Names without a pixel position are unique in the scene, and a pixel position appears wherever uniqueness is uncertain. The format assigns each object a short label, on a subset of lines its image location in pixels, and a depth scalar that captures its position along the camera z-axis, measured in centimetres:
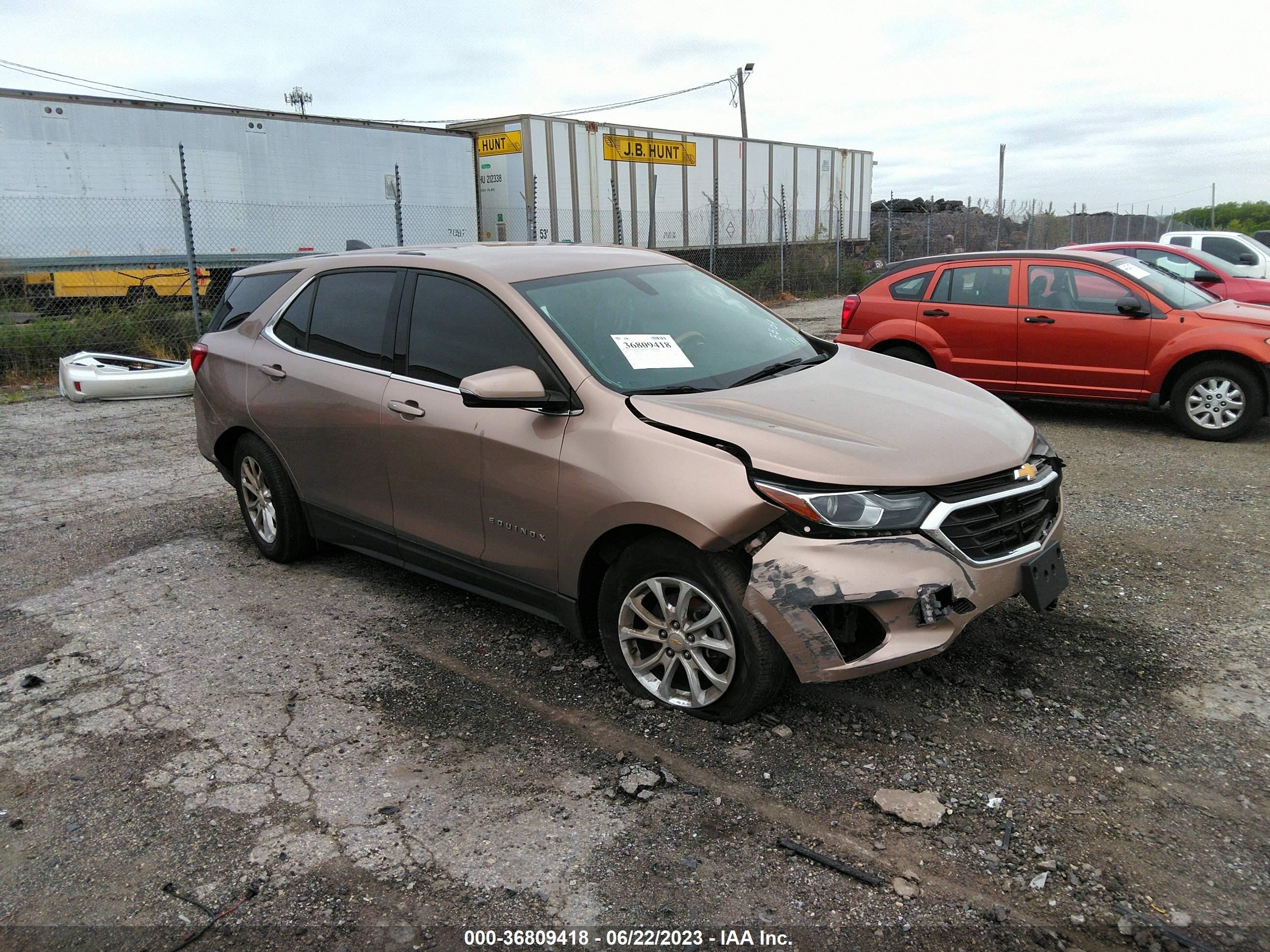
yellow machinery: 1416
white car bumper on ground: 1016
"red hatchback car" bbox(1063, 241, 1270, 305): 1142
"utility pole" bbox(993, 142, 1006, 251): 2884
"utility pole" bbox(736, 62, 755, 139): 3628
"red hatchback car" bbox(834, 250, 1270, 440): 746
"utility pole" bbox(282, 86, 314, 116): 5591
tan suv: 298
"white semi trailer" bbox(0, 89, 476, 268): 1442
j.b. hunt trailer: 1861
